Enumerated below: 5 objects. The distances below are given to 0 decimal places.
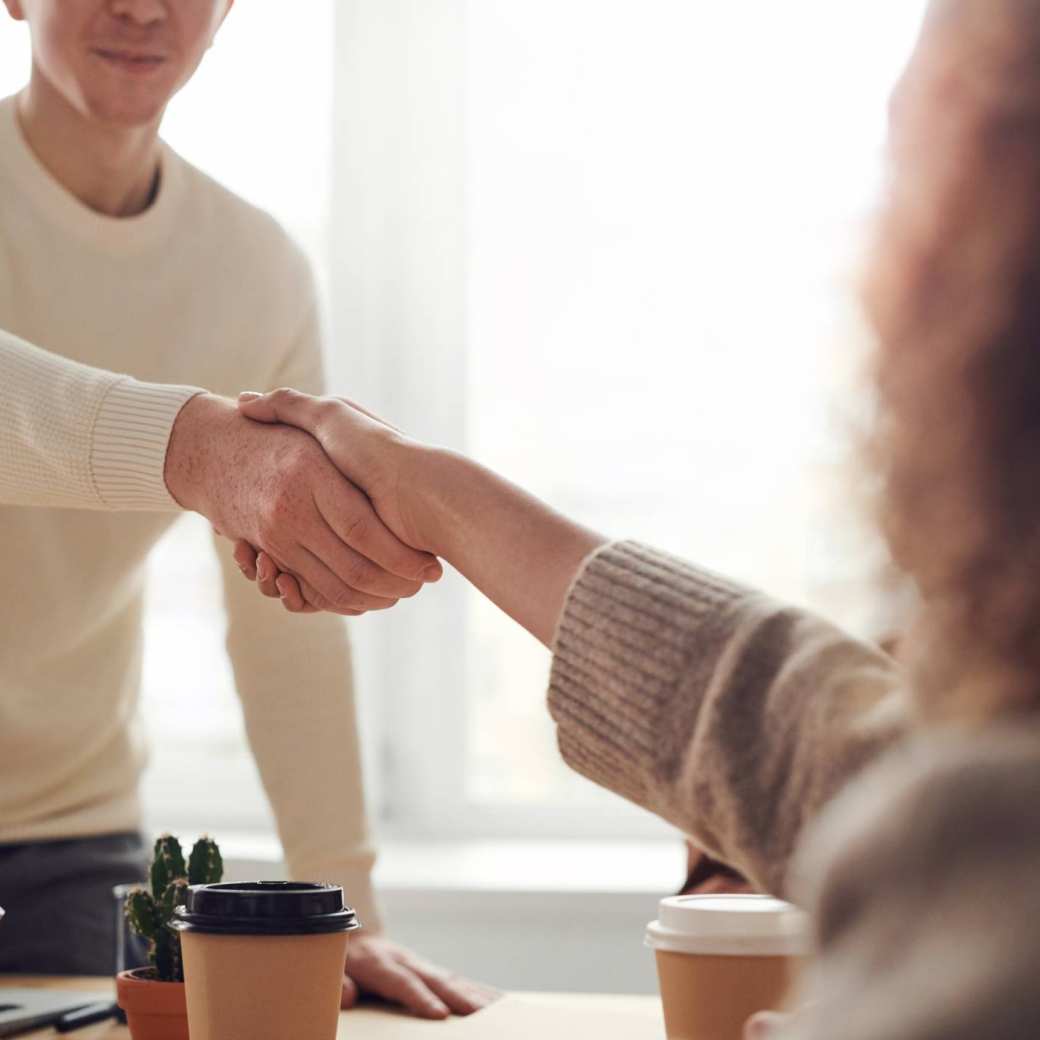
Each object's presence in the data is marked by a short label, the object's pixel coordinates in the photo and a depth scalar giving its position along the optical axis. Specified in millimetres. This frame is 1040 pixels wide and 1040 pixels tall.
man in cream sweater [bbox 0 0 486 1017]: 1813
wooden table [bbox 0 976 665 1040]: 1459
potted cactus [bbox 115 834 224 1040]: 1381
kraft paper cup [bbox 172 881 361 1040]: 1279
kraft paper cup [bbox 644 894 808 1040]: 1312
